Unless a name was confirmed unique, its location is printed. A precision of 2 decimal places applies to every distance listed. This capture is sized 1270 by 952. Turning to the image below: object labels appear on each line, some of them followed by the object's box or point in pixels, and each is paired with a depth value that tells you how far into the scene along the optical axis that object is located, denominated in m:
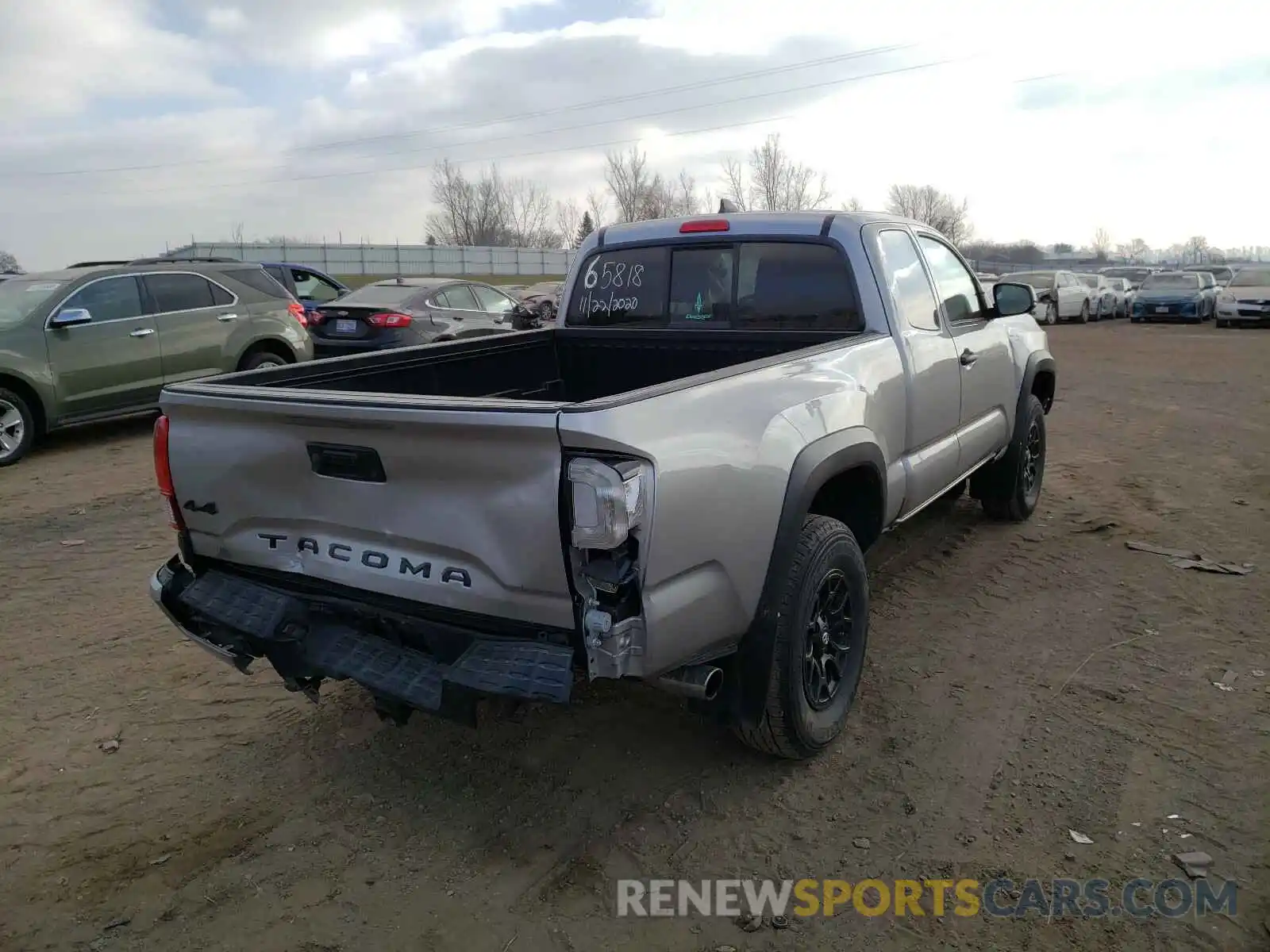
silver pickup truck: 2.54
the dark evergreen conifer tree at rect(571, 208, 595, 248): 77.84
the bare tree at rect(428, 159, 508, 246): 77.69
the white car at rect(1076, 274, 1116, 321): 30.03
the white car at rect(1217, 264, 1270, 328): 23.98
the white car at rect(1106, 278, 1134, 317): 31.75
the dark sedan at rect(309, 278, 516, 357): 12.46
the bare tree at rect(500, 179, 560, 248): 80.19
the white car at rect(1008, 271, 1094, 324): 27.17
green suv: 8.55
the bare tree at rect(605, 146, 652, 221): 60.22
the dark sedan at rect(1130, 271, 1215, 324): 26.73
